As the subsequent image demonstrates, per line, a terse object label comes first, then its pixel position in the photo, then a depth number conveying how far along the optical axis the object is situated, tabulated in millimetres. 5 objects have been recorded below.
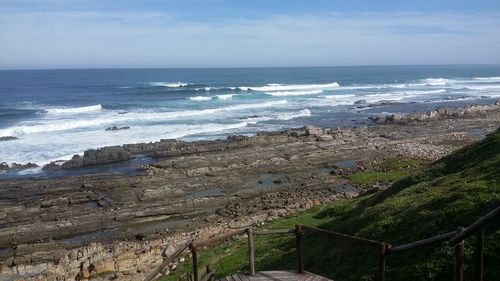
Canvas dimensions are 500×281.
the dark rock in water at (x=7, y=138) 47562
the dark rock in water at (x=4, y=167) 36875
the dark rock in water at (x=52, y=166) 36750
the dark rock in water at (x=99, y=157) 37500
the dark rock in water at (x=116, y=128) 53128
